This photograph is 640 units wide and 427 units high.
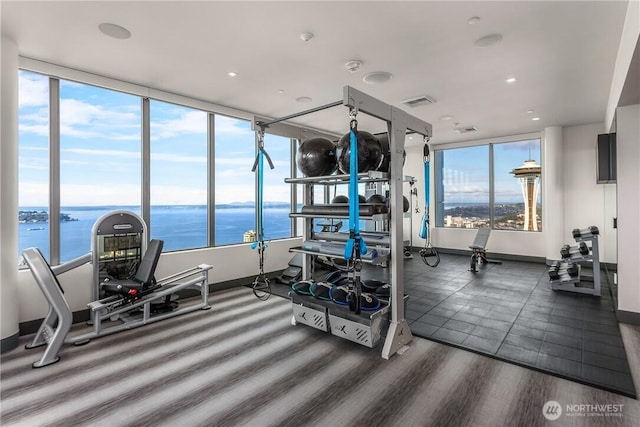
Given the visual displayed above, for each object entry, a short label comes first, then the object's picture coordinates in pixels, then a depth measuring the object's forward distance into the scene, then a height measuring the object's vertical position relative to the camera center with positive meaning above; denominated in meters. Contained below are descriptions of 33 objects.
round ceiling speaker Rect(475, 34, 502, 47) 3.03 +1.71
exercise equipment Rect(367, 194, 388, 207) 3.46 +0.18
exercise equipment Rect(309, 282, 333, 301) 3.30 -0.80
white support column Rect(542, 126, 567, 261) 6.70 +0.52
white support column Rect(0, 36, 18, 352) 2.95 +0.24
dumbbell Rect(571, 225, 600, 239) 4.84 -0.30
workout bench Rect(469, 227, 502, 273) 6.41 -0.72
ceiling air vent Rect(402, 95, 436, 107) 4.82 +1.79
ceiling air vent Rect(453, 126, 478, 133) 6.75 +1.87
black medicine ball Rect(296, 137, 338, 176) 3.25 +0.61
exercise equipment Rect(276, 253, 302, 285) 5.43 -0.99
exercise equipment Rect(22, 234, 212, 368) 2.90 -0.93
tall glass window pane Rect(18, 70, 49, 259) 3.56 +0.66
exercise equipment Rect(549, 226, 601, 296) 4.73 -0.91
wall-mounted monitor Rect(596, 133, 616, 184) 3.79 +0.69
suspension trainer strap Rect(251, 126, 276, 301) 3.35 +0.29
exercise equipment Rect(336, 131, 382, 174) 2.92 +0.60
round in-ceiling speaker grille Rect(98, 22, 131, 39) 2.89 +1.75
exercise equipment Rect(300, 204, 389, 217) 2.90 +0.06
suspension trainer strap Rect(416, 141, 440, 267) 3.23 +0.03
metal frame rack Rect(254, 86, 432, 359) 2.96 -0.15
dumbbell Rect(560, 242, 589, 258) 4.89 -0.61
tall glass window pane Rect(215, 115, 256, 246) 5.33 +0.63
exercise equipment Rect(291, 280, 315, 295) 3.51 -0.81
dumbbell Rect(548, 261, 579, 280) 5.00 -0.94
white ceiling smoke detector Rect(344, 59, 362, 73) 3.59 +1.74
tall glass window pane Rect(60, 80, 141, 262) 3.88 +0.78
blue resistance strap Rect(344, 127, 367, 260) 2.48 +0.04
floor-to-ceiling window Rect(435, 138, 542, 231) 7.43 +0.66
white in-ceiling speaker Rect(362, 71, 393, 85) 3.91 +1.76
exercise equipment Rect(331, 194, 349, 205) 4.20 +0.22
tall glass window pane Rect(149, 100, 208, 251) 4.61 +0.63
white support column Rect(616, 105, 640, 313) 3.50 +0.10
